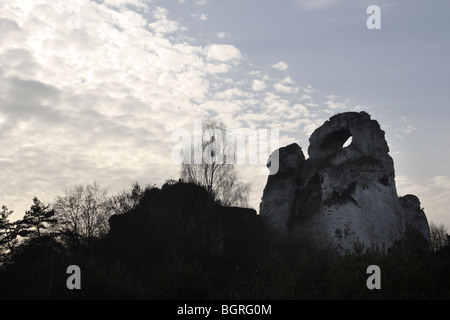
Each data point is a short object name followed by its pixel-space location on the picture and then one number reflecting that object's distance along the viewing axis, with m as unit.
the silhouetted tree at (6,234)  33.69
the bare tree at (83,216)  40.28
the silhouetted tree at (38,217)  37.06
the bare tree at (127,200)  40.12
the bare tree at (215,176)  30.55
